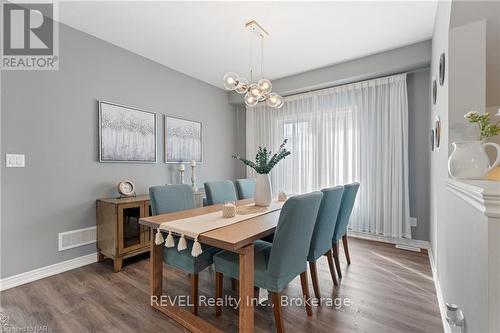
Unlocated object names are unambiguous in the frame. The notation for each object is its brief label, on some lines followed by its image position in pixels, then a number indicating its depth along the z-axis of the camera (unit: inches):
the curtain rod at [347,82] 119.2
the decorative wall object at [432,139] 98.0
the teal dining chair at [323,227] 69.9
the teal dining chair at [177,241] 66.1
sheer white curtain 122.6
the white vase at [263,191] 89.1
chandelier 88.6
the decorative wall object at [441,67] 65.4
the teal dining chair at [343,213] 87.0
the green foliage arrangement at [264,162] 86.6
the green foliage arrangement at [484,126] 42.0
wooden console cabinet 95.7
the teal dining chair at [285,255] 53.1
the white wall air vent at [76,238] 95.4
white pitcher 40.0
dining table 52.4
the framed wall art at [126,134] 108.4
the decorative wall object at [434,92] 88.3
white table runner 56.1
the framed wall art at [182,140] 138.9
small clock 108.2
